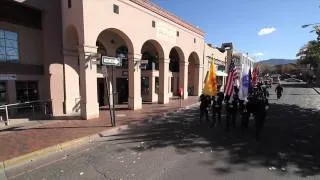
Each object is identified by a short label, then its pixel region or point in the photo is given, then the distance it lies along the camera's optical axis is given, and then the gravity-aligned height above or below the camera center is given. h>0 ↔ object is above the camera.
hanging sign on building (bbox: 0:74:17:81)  7.03 +0.48
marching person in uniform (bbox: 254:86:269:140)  5.84 -1.12
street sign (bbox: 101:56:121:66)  6.25 +1.06
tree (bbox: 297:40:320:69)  36.93 +6.03
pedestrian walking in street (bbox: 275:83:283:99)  13.87 -0.63
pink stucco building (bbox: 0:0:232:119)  7.36 +2.31
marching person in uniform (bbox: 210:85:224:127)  7.06 -1.04
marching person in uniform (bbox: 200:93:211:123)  7.34 -0.93
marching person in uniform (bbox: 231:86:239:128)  6.52 -0.87
